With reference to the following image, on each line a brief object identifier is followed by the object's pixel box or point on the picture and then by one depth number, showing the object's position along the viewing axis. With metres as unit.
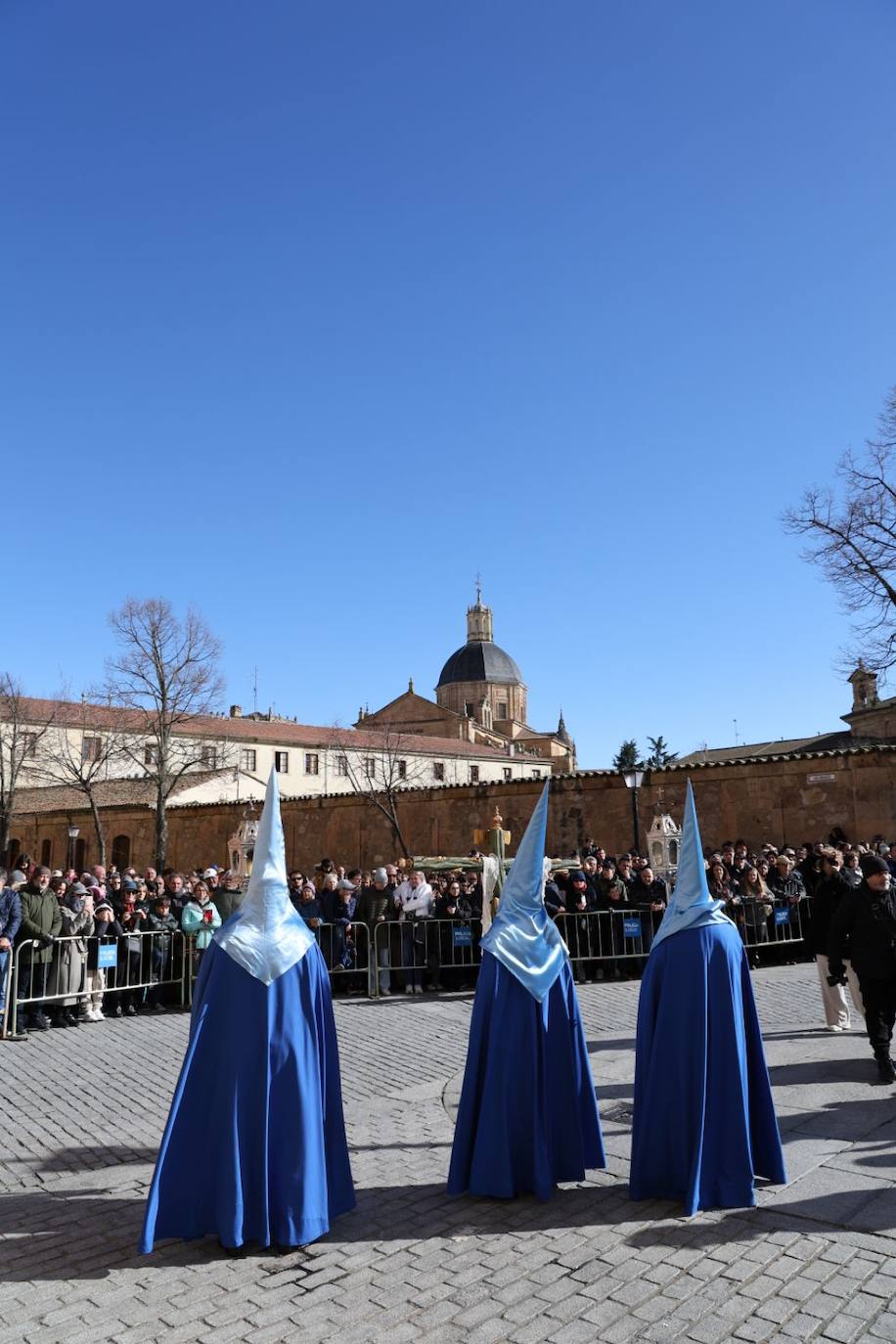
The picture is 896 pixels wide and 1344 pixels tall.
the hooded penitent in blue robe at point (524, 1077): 5.08
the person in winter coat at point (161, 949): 12.09
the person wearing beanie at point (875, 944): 7.32
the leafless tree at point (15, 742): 39.38
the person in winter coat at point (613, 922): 13.74
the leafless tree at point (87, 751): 38.50
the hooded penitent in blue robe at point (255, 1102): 4.37
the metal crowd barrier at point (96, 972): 10.53
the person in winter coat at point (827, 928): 9.26
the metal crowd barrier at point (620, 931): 13.62
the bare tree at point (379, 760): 50.38
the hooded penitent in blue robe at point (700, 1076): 4.86
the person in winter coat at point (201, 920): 12.29
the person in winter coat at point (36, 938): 10.40
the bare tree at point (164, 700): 34.81
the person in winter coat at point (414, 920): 13.12
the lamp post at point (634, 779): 21.48
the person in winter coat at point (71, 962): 10.83
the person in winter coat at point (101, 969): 11.22
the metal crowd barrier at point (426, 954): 13.10
